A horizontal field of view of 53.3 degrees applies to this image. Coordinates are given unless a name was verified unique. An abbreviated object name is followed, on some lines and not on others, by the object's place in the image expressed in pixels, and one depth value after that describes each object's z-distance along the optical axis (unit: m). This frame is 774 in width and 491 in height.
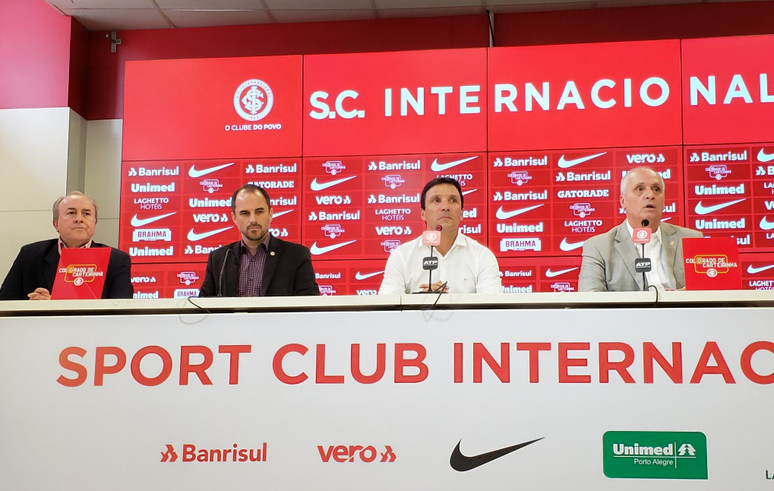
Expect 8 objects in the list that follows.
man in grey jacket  3.09
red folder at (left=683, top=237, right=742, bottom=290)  2.37
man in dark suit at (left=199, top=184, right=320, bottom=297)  3.35
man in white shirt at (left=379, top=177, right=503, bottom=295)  3.22
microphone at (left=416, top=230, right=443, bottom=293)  2.57
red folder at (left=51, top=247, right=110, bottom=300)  2.58
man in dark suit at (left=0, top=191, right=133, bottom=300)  3.31
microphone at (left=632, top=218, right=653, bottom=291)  2.51
